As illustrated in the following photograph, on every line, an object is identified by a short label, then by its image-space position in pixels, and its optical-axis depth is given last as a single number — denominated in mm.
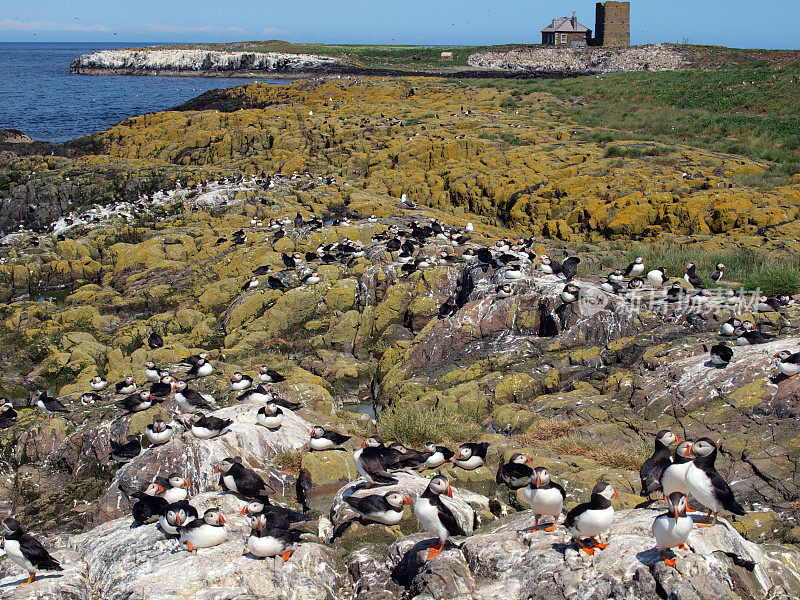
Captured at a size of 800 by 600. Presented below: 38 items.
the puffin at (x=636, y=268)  17578
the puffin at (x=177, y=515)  8242
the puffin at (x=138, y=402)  13477
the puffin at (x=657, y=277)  17031
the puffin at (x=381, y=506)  8672
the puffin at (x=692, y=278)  16453
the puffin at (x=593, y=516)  6816
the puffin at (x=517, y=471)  9805
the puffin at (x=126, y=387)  15344
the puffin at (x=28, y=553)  7805
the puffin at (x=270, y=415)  11688
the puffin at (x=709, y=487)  6992
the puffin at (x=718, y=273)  17531
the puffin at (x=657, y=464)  8758
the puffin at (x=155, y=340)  19609
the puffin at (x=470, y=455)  10609
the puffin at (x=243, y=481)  9484
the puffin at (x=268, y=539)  7605
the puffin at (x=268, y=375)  15219
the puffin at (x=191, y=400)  13445
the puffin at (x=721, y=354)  12609
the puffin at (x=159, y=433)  11250
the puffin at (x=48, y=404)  14758
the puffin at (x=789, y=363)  11430
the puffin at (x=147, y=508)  8898
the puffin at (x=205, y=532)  8016
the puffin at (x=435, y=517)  7602
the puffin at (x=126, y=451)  11797
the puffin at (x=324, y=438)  11406
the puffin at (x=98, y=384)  17219
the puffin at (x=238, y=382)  14766
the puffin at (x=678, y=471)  7785
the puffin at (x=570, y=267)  18597
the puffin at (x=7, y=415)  14414
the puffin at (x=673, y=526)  6160
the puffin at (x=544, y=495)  7645
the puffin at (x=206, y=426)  11125
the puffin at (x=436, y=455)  10680
